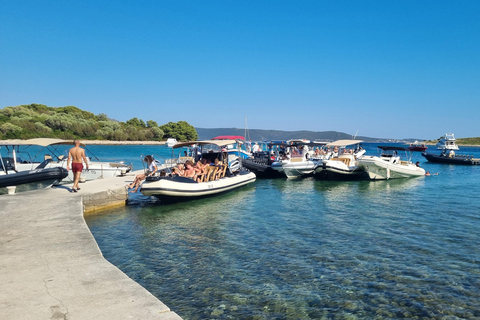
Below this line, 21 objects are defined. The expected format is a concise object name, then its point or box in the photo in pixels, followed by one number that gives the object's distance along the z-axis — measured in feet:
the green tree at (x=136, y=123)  542.57
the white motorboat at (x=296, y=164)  92.68
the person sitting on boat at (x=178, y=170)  54.70
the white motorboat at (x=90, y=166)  65.10
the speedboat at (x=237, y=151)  101.74
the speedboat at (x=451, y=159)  171.12
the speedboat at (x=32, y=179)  44.37
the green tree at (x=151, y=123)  564.30
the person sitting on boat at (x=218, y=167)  62.05
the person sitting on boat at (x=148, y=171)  54.90
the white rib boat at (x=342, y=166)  89.15
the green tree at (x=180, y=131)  523.70
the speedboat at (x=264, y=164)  97.30
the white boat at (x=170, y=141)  405.82
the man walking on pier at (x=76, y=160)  45.38
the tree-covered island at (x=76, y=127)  324.39
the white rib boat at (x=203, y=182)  49.47
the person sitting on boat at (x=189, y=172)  55.11
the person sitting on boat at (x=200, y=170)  57.47
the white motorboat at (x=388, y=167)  91.90
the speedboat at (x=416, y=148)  100.86
